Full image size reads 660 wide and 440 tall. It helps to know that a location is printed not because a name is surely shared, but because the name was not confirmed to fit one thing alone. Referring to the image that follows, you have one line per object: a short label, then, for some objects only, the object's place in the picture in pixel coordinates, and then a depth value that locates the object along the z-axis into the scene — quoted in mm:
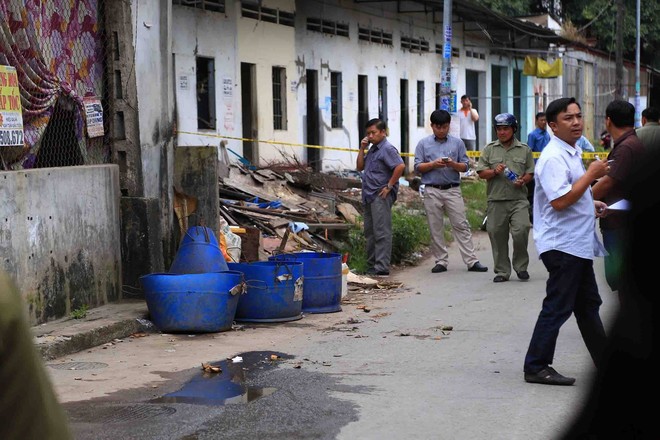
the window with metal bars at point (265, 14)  20328
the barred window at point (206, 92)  19094
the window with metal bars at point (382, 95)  27756
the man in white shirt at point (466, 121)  26125
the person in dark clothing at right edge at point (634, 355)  2732
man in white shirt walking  7199
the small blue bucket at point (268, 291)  10008
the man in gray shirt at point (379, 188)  13328
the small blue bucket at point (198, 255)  10094
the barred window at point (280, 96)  21984
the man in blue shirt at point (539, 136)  16953
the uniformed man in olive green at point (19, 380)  1812
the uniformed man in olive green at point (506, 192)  12531
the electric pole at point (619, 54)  38094
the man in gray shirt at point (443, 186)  13641
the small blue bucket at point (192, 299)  9430
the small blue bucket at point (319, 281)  10695
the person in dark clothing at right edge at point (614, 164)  7504
